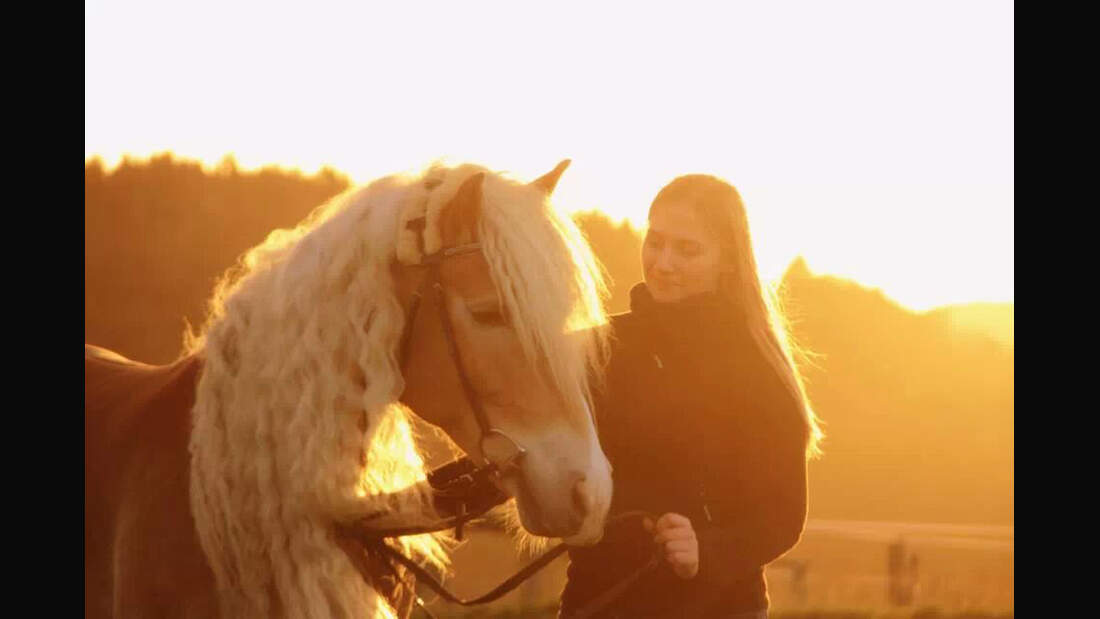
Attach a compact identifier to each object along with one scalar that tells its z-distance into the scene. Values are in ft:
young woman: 23.36
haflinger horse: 19.88
